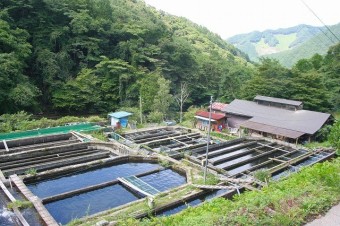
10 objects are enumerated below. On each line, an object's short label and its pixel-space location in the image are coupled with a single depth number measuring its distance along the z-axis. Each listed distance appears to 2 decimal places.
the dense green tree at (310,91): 30.94
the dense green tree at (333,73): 33.41
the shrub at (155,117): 28.41
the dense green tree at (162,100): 30.09
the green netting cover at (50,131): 20.69
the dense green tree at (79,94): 31.16
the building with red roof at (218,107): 29.34
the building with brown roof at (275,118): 23.38
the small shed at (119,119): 25.36
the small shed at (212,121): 27.30
